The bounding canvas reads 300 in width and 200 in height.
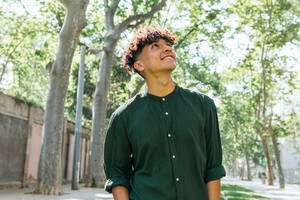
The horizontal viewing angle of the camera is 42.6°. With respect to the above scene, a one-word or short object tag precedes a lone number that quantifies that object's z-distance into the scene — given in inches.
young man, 94.4
